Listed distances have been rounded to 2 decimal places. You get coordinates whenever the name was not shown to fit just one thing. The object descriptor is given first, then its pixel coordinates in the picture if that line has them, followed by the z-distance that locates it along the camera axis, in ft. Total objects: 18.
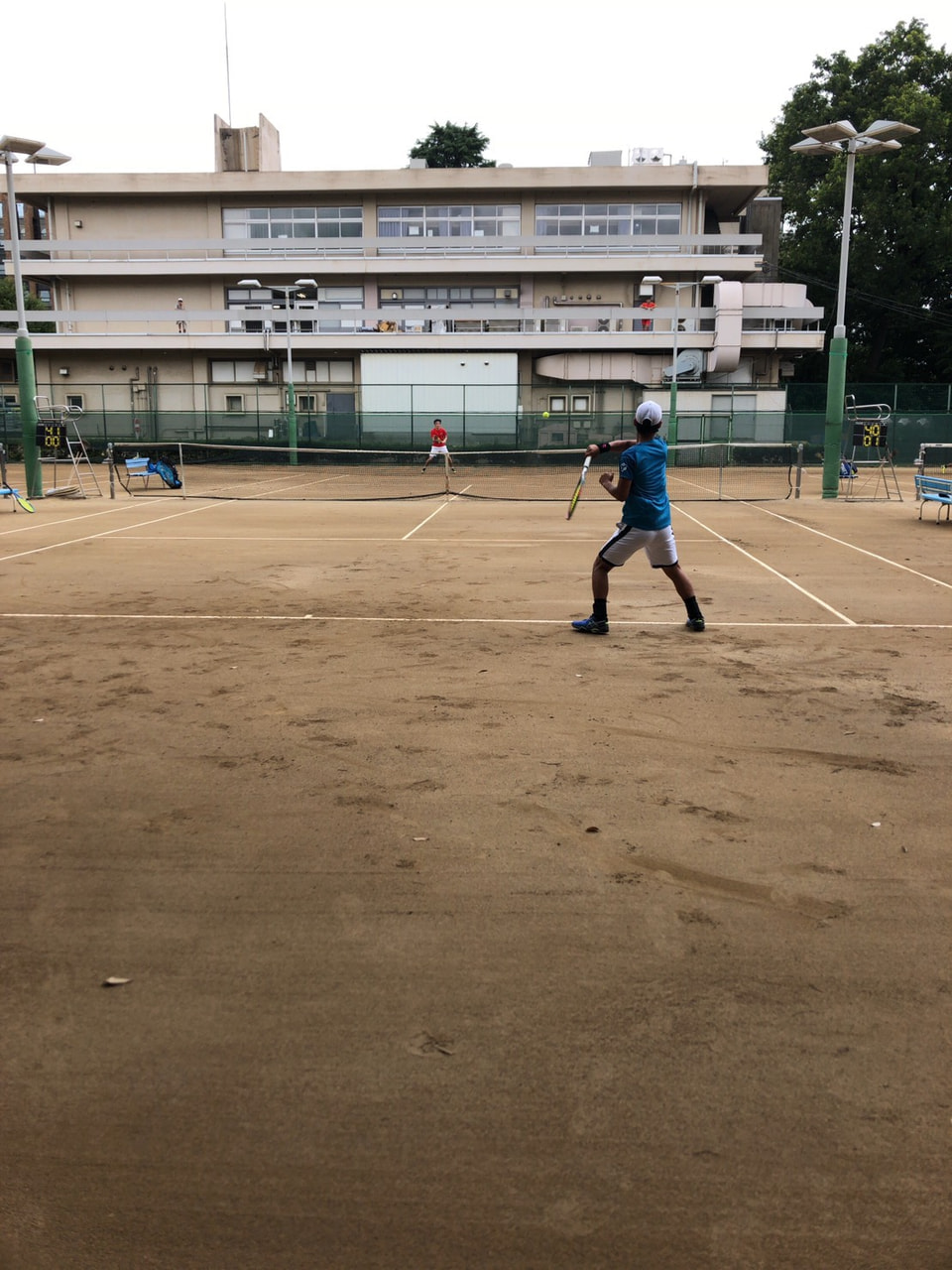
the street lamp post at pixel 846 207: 69.46
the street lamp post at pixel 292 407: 138.29
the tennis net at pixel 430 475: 92.32
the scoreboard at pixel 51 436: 75.31
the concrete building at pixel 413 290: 177.58
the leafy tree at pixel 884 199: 191.72
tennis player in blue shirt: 29.66
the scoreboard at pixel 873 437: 77.36
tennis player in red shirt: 119.14
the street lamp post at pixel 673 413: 146.82
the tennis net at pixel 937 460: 136.92
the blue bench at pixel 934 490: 60.44
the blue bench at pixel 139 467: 88.94
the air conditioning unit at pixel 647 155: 191.21
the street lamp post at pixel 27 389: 77.41
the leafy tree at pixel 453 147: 239.91
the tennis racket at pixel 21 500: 70.27
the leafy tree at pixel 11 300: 240.12
